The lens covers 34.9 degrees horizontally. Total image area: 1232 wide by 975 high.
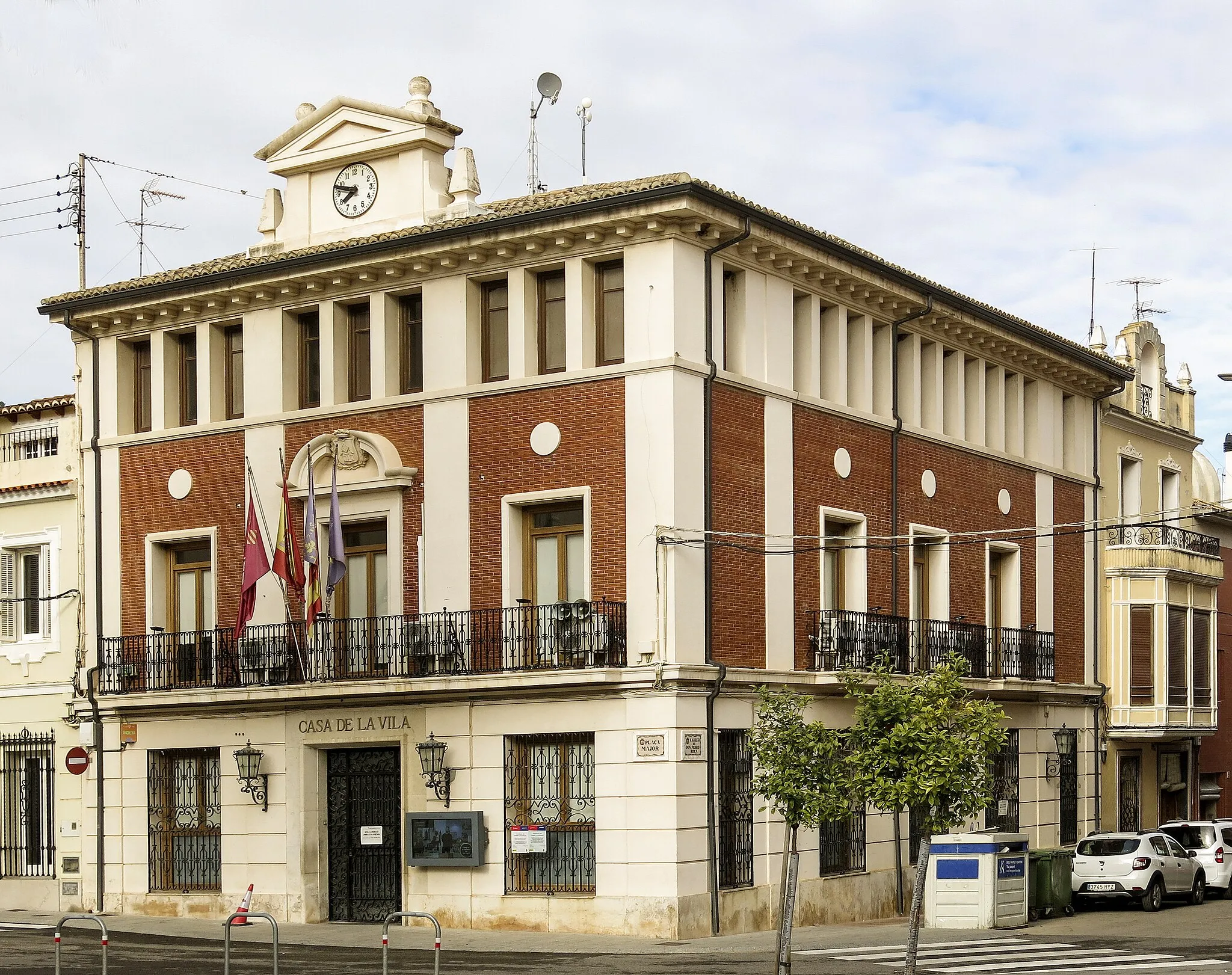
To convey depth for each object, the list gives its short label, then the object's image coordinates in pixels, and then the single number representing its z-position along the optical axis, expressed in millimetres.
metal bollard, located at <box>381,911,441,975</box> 17062
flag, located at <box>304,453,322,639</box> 28438
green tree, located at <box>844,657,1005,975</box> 19719
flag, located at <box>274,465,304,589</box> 28688
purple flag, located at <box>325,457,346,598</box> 28391
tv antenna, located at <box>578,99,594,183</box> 31938
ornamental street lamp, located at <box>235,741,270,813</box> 29688
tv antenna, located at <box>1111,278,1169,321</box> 44250
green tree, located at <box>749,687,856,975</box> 20422
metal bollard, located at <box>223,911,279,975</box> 18516
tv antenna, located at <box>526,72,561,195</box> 31500
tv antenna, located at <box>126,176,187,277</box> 35438
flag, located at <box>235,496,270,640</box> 28578
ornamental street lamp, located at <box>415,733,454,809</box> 27984
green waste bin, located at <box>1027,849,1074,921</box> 29562
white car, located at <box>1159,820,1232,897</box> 34500
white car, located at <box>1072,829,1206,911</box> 31406
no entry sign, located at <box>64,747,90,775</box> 30766
